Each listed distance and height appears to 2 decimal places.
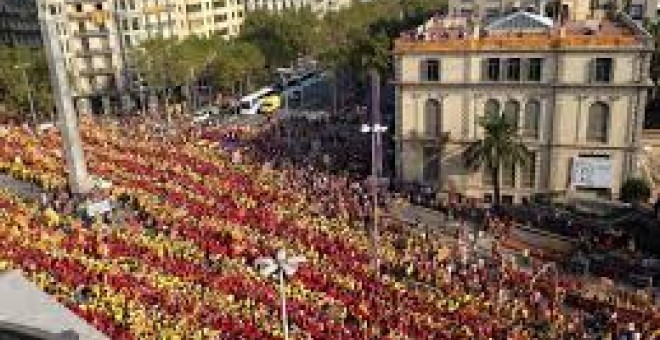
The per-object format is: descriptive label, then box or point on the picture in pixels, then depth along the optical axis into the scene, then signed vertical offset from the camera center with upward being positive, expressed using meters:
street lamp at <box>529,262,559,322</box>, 34.79 -10.79
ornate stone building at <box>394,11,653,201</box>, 45.72 -3.27
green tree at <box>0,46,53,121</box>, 75.69 -2.96
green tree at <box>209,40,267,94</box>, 84.81 -1.88
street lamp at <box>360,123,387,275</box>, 37.66 -8.90
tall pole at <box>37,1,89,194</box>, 46.43 -3.56
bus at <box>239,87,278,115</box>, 81.38 -5.63
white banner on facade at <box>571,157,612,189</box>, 47.56 -7.82
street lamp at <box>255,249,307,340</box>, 25.53 -6.94
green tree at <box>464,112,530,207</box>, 45.69 -5.99
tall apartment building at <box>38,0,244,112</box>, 85.50 +1.21
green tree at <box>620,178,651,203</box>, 46.84 -8.80
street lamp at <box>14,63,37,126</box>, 74.44 -3.11
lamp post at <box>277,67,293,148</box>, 66.29 -4.36
